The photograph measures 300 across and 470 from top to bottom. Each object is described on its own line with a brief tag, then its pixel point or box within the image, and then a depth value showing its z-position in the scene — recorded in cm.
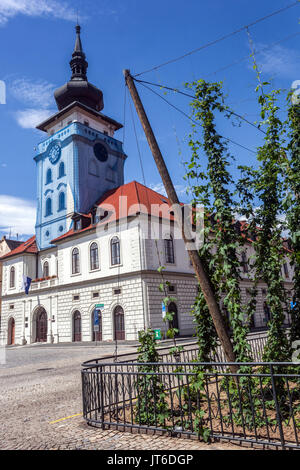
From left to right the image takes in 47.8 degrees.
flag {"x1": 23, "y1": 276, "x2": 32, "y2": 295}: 3719
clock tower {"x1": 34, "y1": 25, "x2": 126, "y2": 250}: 3822
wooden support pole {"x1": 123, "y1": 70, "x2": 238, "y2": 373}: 649
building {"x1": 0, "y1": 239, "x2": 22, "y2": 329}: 5334
